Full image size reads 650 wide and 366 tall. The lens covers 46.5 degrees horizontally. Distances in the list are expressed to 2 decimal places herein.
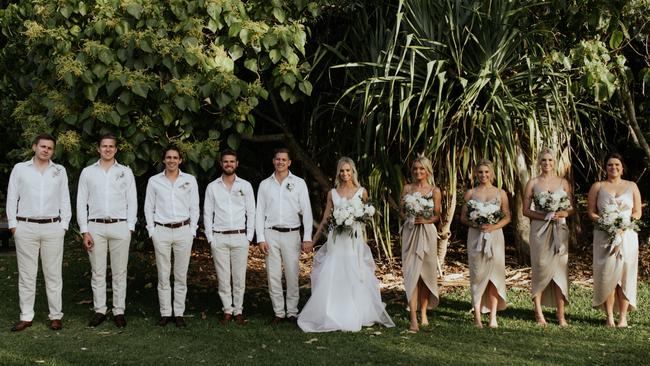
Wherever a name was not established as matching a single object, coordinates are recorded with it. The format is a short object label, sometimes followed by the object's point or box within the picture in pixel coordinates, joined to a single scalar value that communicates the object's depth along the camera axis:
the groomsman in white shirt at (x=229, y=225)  6.96
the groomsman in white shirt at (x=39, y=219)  6.67
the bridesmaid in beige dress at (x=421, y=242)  6.83
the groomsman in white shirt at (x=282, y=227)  7.00
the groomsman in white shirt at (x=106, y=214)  6.79
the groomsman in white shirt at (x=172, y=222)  6.88
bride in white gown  6.70
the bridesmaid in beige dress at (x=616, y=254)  6.76
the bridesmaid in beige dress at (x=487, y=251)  6.78
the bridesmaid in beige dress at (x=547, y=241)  6.84
